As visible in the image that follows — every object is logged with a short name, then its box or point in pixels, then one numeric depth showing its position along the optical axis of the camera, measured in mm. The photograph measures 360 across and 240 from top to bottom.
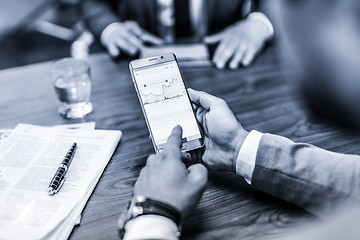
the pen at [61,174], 608
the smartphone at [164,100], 706
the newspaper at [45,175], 553
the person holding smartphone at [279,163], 522
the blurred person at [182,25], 1121
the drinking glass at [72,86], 879
